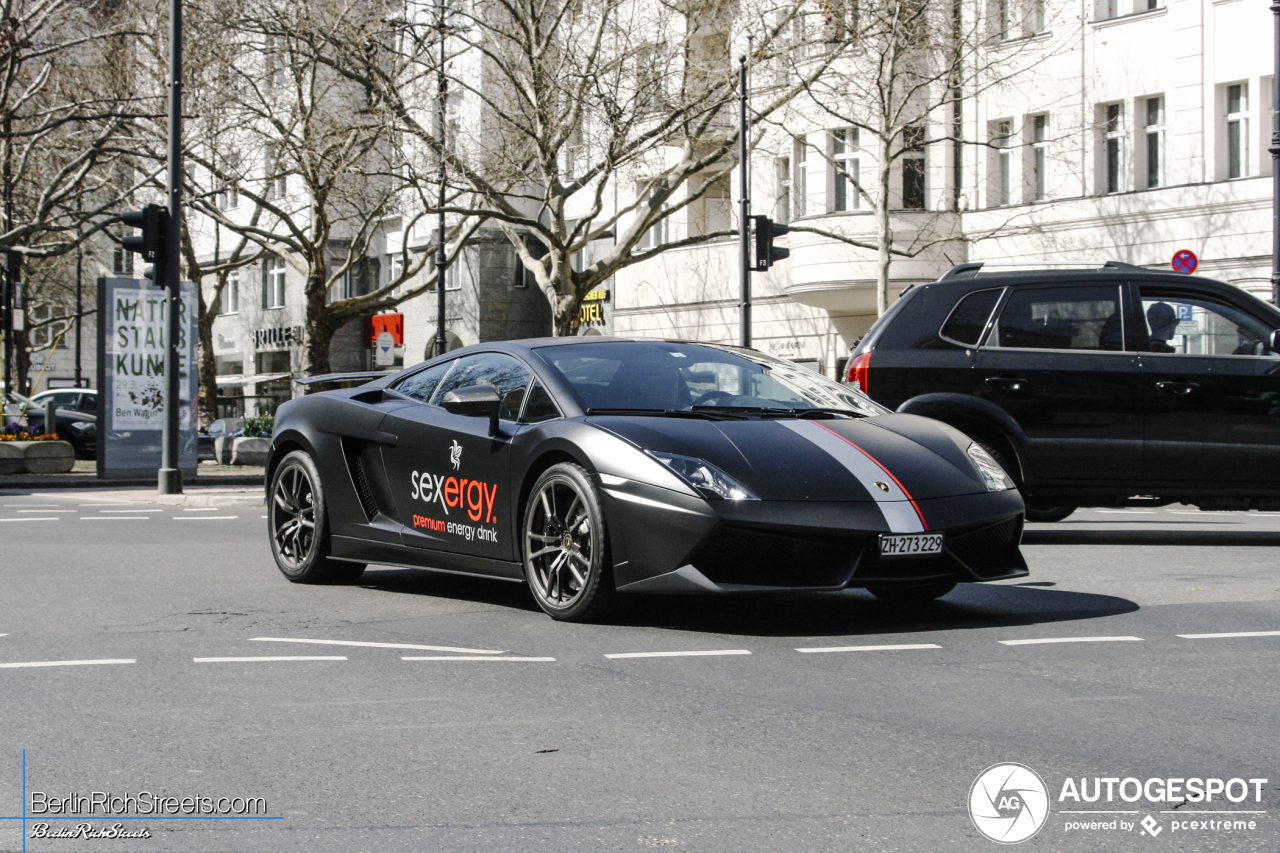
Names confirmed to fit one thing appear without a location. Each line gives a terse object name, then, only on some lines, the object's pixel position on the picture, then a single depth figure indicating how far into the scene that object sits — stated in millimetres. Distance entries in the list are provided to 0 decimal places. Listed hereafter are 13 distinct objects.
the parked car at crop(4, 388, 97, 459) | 33219
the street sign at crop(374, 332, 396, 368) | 38281
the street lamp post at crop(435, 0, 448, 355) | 27009
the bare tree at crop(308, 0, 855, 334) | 26547
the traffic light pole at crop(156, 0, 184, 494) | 19016
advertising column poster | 22188
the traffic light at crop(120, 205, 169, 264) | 18528
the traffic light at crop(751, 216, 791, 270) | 20719
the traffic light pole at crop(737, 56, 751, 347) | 22422
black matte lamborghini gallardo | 6543
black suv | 10781
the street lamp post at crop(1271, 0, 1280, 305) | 21859
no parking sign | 24422
